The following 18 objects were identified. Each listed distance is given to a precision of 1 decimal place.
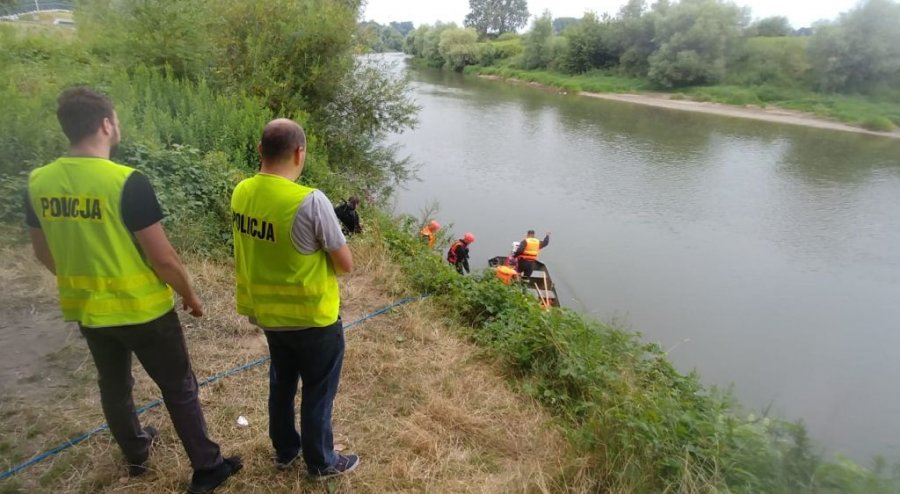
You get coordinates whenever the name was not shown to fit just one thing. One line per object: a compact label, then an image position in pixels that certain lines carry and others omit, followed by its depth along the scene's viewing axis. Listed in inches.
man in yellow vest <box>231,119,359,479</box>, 76.9
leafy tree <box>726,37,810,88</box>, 1190.3
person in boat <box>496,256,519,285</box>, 285.8
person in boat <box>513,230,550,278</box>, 362.6
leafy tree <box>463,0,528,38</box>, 2987.2
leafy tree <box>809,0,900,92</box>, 1020.5
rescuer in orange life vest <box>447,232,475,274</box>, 328.8
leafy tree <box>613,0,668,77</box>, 1440.7
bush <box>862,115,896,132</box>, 899.4
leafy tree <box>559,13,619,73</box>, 1587.1
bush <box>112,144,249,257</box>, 204.4
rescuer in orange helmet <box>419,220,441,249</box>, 312.2
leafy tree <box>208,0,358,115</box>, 426.0
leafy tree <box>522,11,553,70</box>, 1790.1
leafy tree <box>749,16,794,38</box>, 1459.2
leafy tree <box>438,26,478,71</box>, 2054.6
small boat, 317.8
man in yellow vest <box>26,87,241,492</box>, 70.7
